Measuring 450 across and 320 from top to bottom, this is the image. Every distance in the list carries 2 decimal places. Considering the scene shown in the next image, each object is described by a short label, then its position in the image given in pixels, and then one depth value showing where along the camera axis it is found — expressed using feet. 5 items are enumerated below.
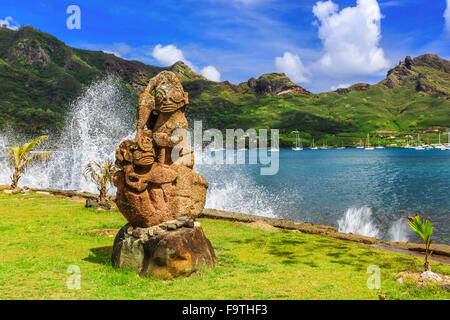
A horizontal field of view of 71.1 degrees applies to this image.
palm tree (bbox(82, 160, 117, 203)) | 67.92
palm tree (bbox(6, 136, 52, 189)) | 88.38
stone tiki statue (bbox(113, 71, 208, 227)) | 29.99
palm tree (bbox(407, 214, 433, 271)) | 28.53
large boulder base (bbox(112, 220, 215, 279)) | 27.20
